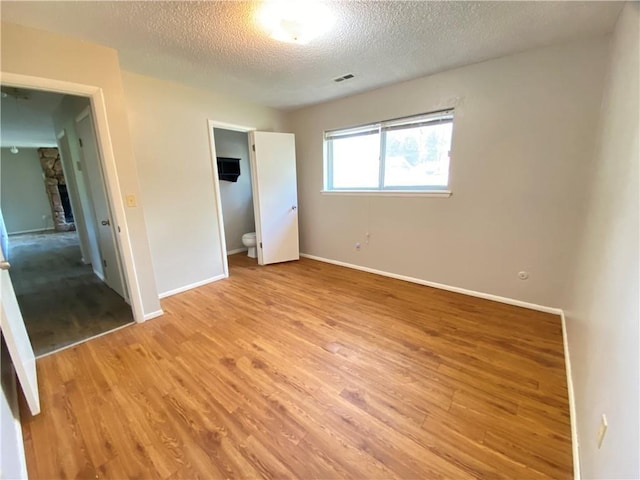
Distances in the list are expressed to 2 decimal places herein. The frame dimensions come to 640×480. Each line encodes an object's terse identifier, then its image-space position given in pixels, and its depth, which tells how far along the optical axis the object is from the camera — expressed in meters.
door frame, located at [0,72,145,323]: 1.79
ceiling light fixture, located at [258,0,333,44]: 1.60
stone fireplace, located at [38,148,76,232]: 7.62
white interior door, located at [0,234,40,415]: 1.36
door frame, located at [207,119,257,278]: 3.23
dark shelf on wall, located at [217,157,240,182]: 4.50
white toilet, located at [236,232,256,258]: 4.36
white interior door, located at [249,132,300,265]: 3.72
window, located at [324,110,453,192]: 2.89
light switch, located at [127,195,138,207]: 2.32
